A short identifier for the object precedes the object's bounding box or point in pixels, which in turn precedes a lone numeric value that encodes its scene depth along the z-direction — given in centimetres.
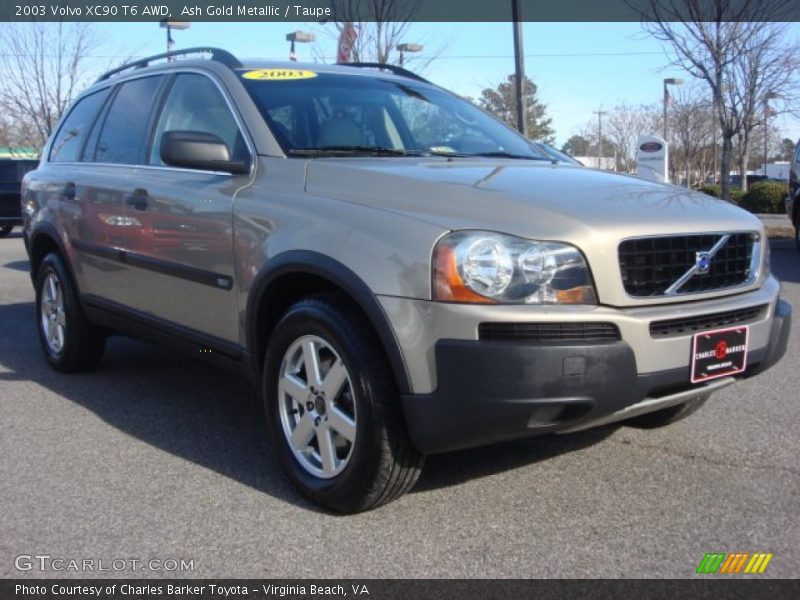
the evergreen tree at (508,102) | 4147
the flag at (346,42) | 1244
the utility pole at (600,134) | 4844
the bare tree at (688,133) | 3192
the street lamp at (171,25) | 1692
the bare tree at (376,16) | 1535
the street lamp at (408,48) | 1633
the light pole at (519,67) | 1393
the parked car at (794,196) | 1261
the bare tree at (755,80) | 1523
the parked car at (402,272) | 287
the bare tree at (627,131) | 4297
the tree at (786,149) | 6738
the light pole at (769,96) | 1635
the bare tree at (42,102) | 2434
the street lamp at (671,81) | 3069
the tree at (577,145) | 5902
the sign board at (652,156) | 1703
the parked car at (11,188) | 1909
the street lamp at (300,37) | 1603
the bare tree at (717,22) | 1390
